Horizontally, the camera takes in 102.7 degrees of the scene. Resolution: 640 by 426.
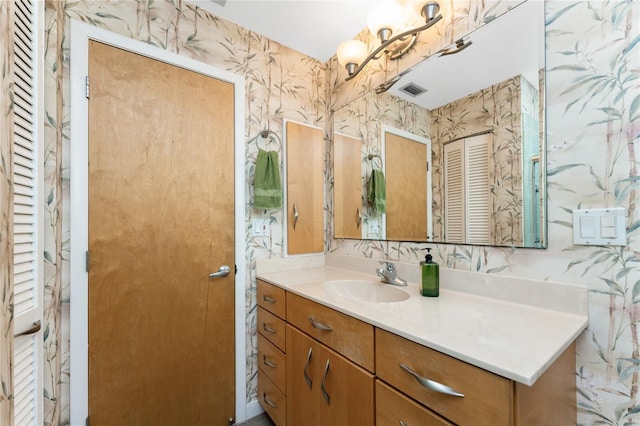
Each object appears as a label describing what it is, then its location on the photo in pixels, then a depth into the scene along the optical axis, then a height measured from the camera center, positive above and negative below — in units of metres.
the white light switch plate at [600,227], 0.79 -0.05
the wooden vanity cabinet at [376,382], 0.60 -0.53
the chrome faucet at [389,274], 1.37 -0.34
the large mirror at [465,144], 0.98 +0.33
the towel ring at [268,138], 1.71 +0.51
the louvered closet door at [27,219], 0.86 -0.02
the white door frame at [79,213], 1.14 +0.00
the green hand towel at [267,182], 1.60 +0.19
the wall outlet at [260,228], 1.68 -0.10
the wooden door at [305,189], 1.83 +0.17
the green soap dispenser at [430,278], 1.15 -0.30
